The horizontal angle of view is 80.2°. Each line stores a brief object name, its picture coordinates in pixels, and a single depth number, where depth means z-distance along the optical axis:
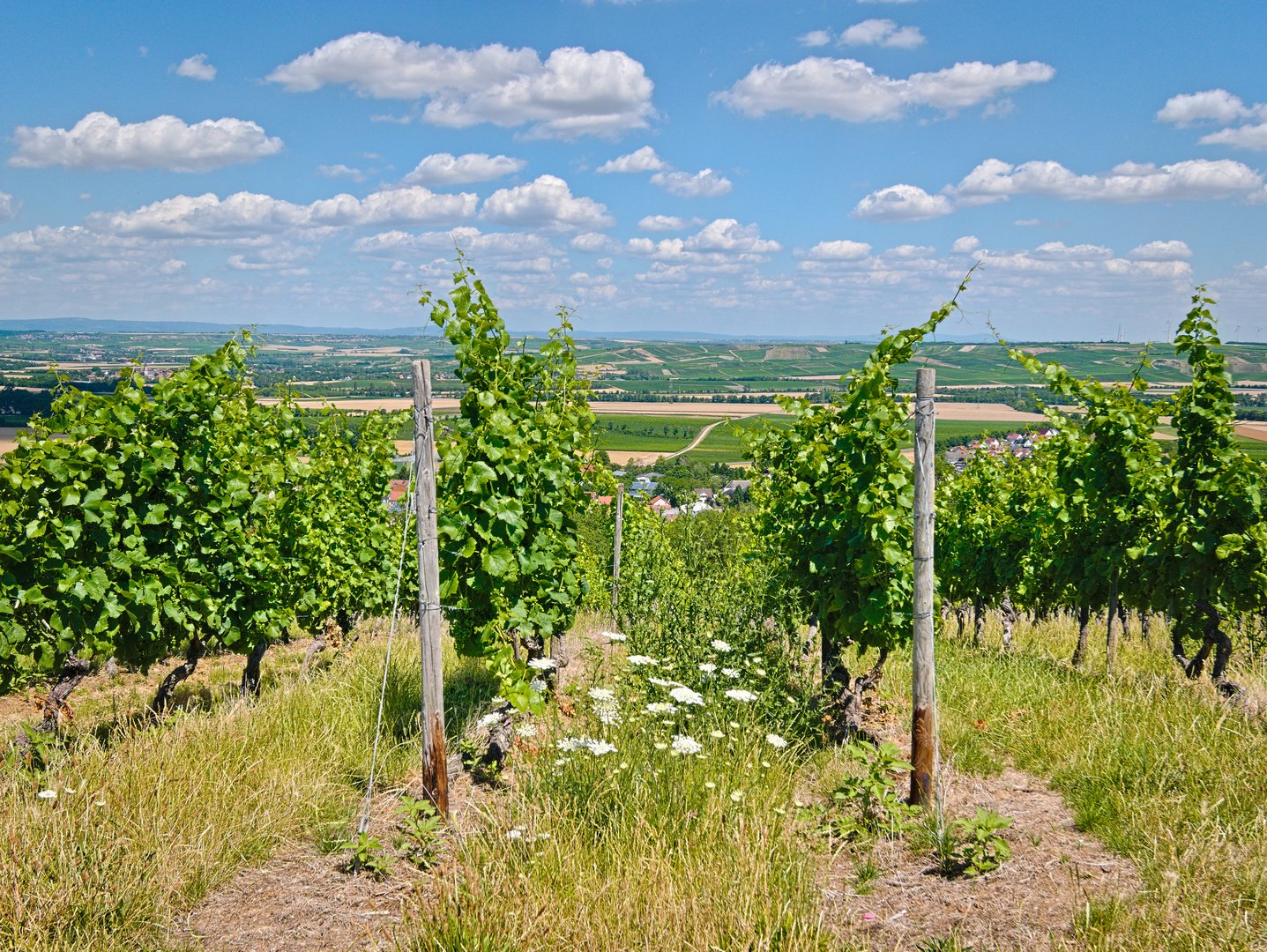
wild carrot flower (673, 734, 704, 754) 3.86
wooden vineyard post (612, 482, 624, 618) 11.13
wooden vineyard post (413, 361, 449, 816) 3.93
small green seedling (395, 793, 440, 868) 3.71
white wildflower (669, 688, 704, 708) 4.25
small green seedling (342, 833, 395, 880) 3.58
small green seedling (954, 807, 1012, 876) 3.51
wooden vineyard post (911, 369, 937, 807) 4.08
